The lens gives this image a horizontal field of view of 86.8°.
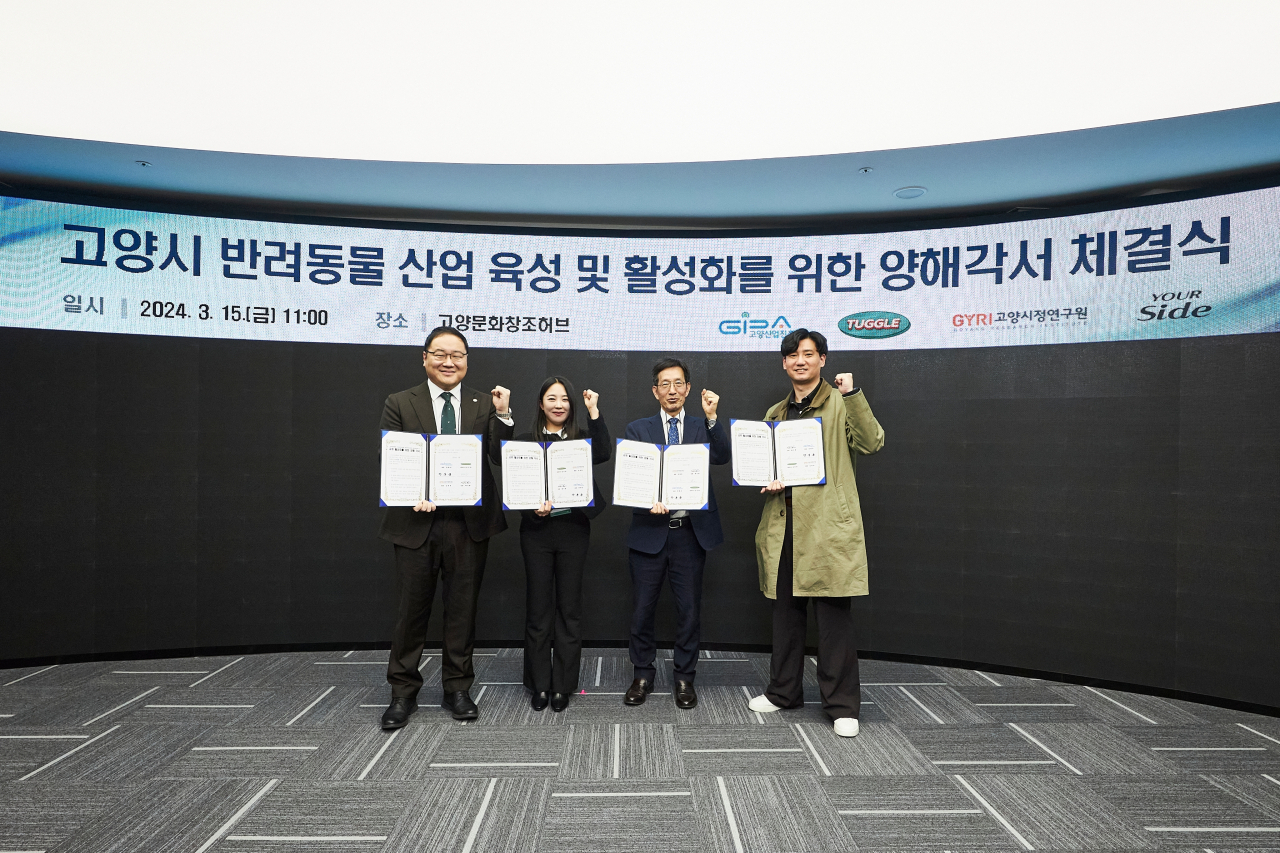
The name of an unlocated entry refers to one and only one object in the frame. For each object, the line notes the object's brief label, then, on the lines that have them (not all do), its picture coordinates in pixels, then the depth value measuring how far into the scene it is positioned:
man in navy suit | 3.20
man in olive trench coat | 2.92
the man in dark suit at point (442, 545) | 2.94
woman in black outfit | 3.16
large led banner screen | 3.65
